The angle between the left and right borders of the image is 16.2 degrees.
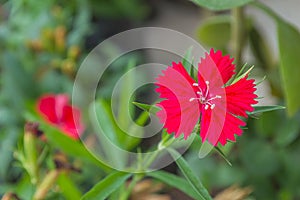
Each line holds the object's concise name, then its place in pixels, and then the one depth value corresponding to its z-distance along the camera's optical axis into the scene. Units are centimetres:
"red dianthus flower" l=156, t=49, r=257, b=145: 35
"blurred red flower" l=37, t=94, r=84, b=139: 56
